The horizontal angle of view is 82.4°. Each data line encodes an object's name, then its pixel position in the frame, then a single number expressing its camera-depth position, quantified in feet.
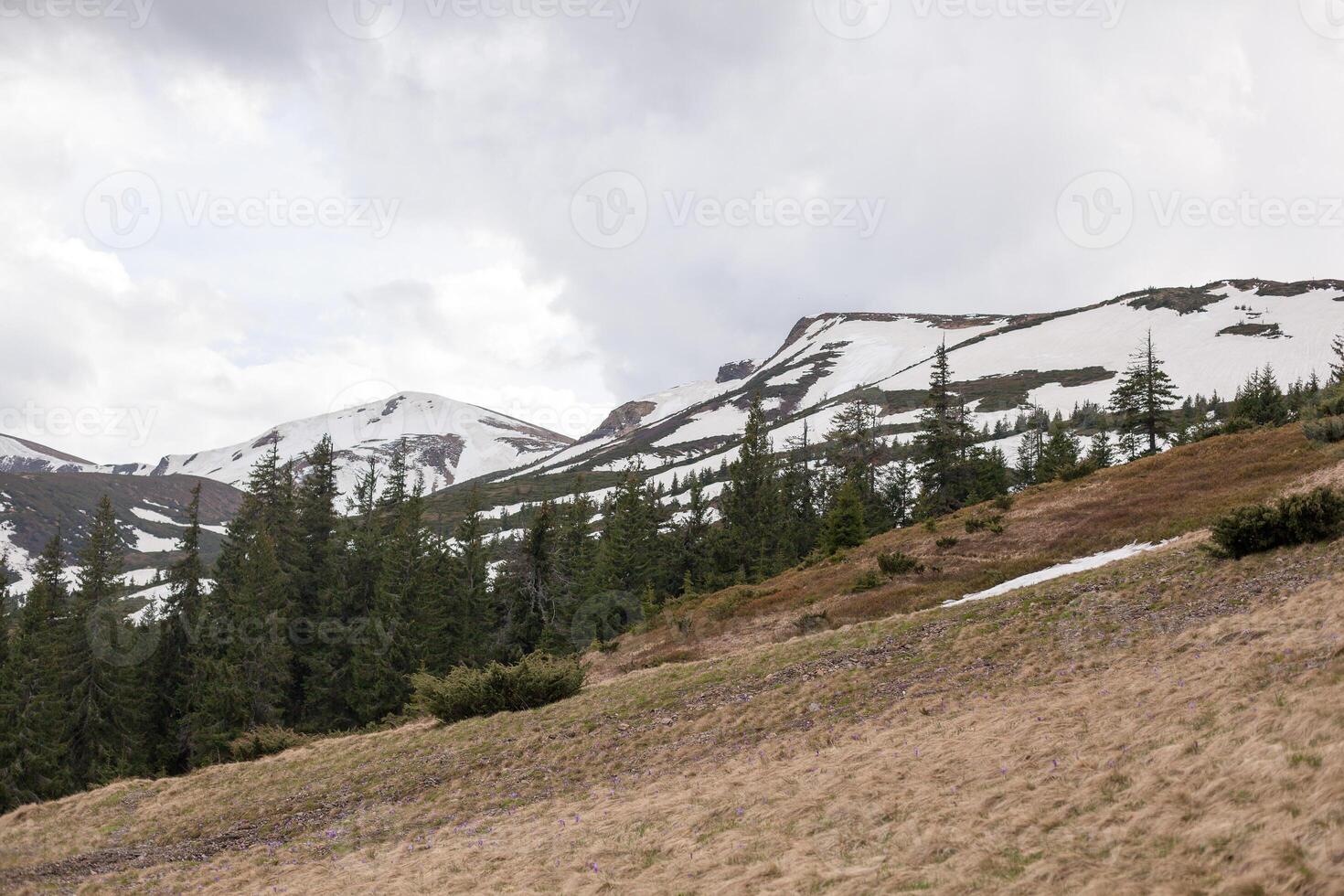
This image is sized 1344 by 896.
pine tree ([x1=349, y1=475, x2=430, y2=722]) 138.51
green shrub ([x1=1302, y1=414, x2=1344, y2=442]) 93.97
